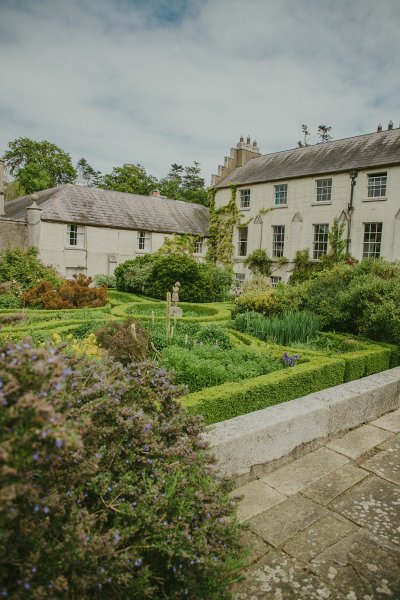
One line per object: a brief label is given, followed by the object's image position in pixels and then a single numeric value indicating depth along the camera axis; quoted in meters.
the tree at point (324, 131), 48.00
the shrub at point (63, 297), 11.52
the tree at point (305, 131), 46.22
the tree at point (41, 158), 44.25
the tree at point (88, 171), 71.69
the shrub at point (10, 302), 11.66
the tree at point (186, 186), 51.91
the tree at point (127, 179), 42.75
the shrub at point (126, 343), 5.62
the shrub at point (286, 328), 7.71
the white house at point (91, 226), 20.73
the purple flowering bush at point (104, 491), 1.61
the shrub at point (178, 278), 16.97
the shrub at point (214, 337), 7.00
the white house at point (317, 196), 19.66
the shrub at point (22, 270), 13.77
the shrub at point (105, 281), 22.22
